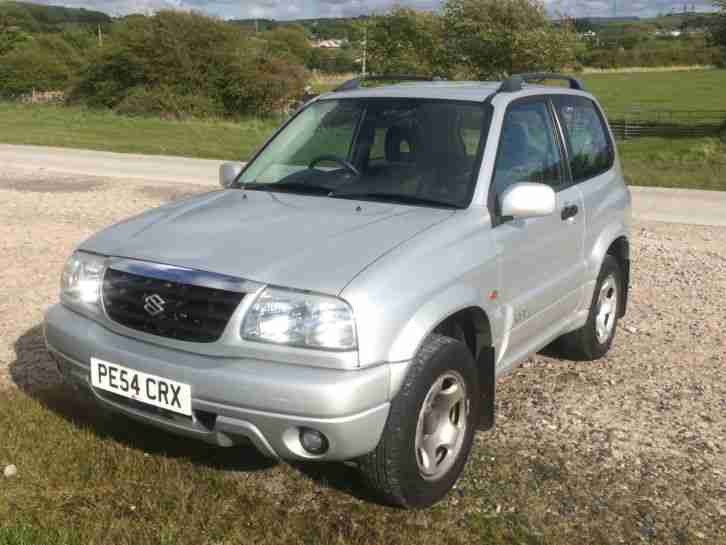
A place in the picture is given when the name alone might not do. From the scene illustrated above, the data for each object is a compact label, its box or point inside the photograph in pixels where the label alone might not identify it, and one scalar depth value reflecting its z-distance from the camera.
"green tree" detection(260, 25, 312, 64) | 71.19
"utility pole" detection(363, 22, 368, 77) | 41.44
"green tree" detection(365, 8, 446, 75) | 39.16
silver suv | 3.16
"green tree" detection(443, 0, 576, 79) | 37.16
